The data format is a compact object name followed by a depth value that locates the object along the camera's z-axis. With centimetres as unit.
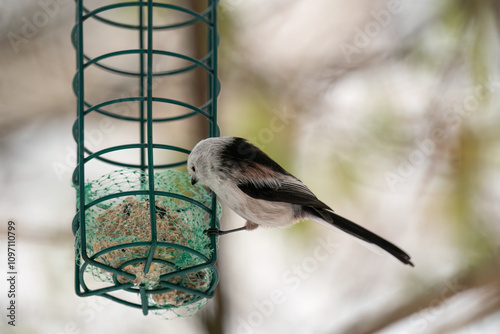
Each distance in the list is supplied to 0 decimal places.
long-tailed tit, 592
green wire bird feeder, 494
